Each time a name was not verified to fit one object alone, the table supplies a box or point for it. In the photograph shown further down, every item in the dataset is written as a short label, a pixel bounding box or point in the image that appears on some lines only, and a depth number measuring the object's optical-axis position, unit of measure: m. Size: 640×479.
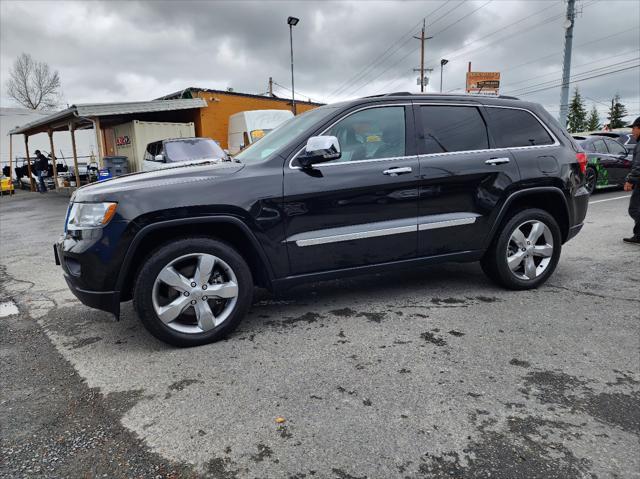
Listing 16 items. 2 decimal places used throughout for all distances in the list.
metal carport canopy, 15.27
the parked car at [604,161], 11.39
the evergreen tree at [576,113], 87.88
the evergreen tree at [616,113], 84.38
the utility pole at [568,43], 19.39
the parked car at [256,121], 15.93
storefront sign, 41.81
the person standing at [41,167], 21.59
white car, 10.79
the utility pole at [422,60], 39.05
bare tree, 54.16
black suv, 3.12
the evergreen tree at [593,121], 89.56
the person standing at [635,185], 6.16
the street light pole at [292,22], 24.67
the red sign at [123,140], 17.52
